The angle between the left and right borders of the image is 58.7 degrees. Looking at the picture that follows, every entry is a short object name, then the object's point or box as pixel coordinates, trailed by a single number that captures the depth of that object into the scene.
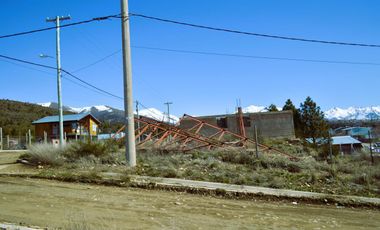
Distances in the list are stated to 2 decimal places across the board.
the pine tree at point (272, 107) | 68.94
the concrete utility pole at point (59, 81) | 22.69
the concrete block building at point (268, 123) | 53.94
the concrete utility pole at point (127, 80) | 12.73
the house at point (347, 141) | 45.94
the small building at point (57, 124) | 50.24
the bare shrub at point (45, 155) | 13.09
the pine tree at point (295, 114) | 53.84
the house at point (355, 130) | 76.76
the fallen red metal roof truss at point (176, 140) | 17.50
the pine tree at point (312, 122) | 39.31
